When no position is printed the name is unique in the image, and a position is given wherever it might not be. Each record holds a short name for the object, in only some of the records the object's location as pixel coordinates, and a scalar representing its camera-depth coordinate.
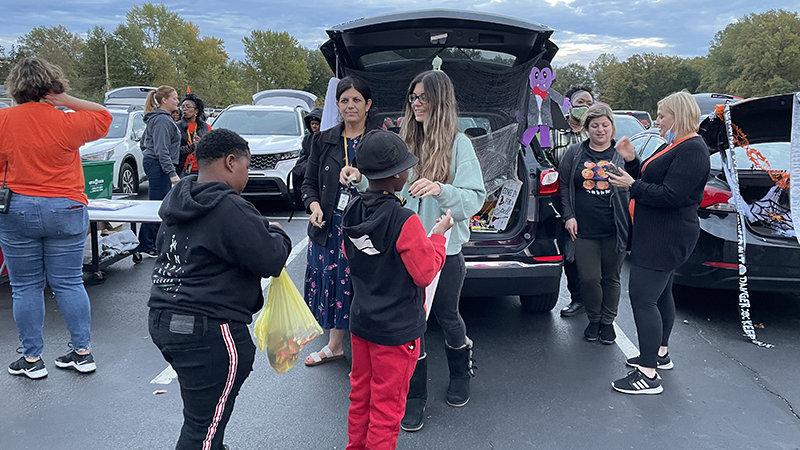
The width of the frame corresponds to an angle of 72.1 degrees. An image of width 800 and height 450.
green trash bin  5.89
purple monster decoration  3.99
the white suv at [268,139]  9.02
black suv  3.65
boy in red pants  2.21
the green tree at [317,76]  88.06
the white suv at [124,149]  9.97
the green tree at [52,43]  72.66
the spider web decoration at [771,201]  4.32
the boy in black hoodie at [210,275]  1.98
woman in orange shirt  3.19
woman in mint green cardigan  2.83
